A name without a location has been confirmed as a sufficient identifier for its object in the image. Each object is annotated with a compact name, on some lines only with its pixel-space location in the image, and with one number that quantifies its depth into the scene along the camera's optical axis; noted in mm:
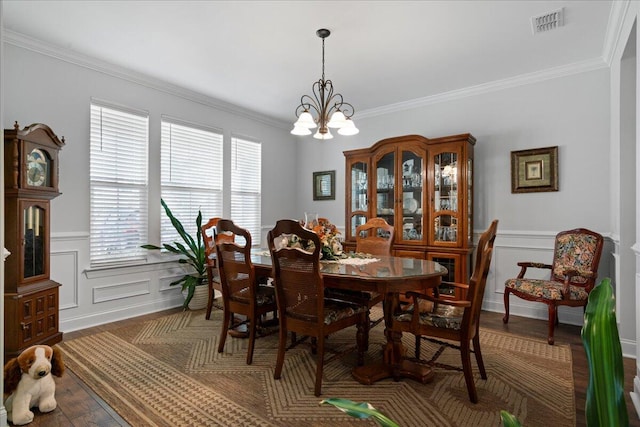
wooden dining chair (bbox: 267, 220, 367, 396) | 2199
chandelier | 2832
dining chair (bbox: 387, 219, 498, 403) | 2107
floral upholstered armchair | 3100
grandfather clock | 2605
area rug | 1999
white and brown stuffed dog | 1945
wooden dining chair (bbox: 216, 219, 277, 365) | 2639
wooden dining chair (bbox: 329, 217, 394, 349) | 2791
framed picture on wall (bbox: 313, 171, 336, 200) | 5504
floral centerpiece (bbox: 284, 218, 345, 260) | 2789
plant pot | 4176
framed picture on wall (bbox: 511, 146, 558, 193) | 3750
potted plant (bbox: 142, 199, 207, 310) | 4016
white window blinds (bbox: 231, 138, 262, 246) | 5020
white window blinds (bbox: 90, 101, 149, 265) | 3602
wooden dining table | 2169
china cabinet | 3932
